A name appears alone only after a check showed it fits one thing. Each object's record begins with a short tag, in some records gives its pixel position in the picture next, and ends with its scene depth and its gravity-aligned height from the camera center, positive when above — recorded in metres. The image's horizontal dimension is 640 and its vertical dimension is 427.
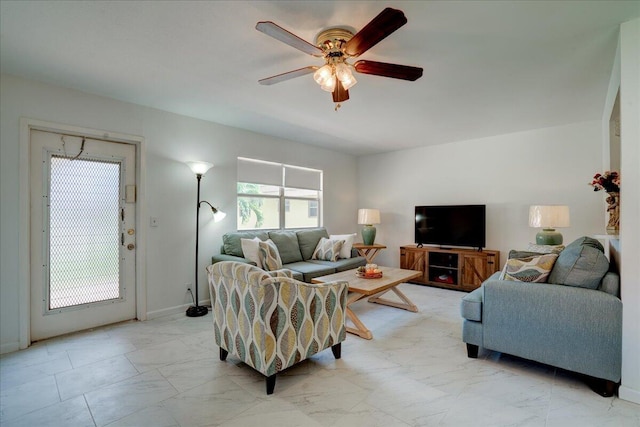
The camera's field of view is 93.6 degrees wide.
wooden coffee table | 2.91 -0.71
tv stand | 4.45 -0.78
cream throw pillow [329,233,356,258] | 4.55 -0.45
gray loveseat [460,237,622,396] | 1.96 -0.71
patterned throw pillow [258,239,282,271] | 3.64 -0.51
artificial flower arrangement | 2.05 +0.23
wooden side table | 5.21 -0.61
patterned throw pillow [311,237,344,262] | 4.43 -0.51
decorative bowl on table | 3.34 -0.65
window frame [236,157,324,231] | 4.49 +0.33
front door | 2.87 -0.18
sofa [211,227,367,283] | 3.80 -0.52
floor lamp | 3.58 +0.01
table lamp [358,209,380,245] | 5.46 -0.10
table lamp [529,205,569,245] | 3.53 -0.05
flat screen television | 4.67 -0.16
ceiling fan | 1.66 +1.04
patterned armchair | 1.94 -0.71
